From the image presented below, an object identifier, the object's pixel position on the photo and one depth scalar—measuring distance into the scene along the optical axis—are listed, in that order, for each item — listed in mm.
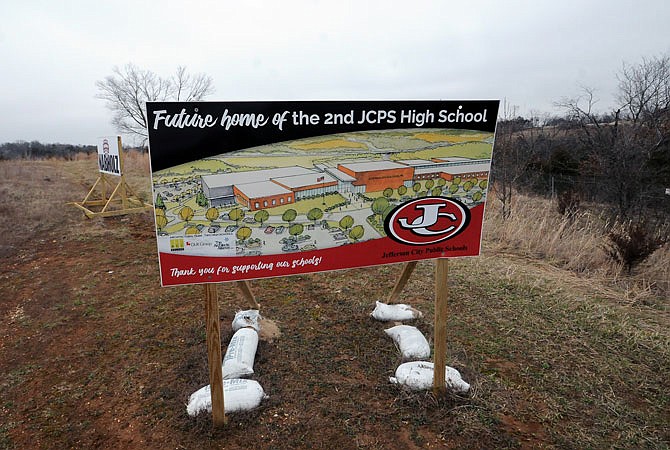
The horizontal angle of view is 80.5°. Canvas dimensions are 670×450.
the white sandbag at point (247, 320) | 3730
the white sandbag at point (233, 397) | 2703
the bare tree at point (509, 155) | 9263
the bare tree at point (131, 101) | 31922
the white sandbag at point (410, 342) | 3355
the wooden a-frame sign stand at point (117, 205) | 9984
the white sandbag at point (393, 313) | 4078
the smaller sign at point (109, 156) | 9882
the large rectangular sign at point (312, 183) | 2125
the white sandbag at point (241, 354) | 3037
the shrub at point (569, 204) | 8062
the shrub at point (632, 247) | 5203
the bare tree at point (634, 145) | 7879
